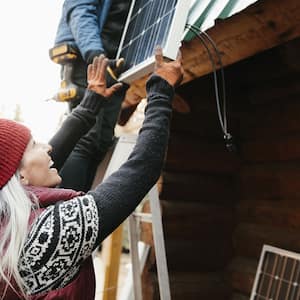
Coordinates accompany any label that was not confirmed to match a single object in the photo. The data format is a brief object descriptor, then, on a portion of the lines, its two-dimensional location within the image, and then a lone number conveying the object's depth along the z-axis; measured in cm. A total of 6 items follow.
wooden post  290
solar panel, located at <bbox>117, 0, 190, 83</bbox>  140
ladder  187
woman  99
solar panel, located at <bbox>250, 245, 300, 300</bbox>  229
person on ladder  185
